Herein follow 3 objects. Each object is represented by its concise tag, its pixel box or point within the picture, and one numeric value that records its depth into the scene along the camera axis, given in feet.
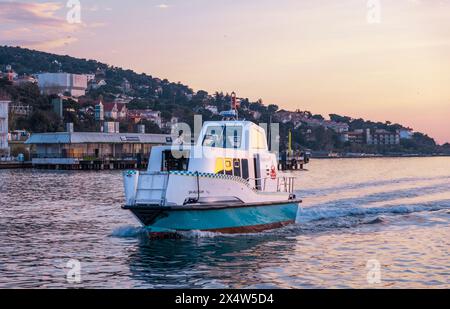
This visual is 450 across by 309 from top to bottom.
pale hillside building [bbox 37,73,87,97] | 646.74
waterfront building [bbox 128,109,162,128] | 559.88
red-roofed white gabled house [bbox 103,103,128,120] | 551.55
